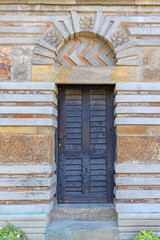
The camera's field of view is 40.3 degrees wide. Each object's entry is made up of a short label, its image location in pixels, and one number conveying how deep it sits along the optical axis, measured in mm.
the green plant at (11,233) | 3547
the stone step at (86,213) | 4189
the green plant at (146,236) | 3590
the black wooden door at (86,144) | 4484
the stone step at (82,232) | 3869
